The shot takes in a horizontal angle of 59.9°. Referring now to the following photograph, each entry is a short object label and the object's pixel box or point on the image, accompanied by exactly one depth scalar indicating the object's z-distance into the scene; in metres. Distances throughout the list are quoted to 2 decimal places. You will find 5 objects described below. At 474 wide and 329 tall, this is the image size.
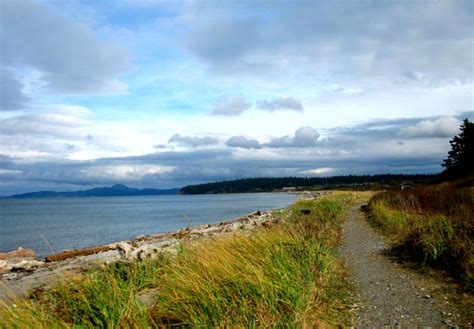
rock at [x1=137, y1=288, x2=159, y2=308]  6.04
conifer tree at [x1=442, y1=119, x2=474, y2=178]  47.16
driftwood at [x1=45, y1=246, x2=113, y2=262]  17.95
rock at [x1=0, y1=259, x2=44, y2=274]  15.80
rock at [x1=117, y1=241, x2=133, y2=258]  10.90
